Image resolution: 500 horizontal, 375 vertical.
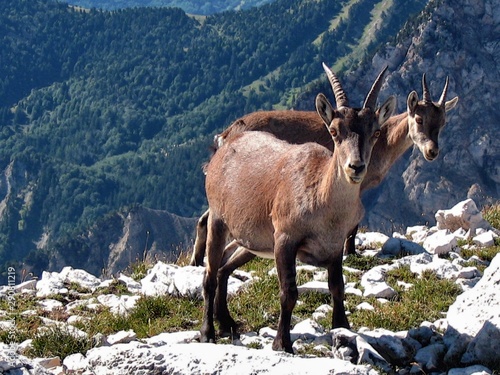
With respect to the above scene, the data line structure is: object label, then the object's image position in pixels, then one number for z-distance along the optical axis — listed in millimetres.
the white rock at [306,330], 10188
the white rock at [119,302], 11805
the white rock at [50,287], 13078
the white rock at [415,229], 17752
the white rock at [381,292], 11836
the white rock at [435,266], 12695
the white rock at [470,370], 8648
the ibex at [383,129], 16531
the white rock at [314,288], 11969
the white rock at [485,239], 14850
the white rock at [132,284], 13414
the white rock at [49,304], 12244
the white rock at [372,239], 15828
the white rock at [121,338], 10133
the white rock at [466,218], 16406
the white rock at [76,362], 8875
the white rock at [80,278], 13882
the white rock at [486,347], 8945
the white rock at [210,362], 7691
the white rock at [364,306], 11258
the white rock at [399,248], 14531
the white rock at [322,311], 11125
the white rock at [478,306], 9461
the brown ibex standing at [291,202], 9578
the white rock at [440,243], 14281
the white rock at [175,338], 10164
